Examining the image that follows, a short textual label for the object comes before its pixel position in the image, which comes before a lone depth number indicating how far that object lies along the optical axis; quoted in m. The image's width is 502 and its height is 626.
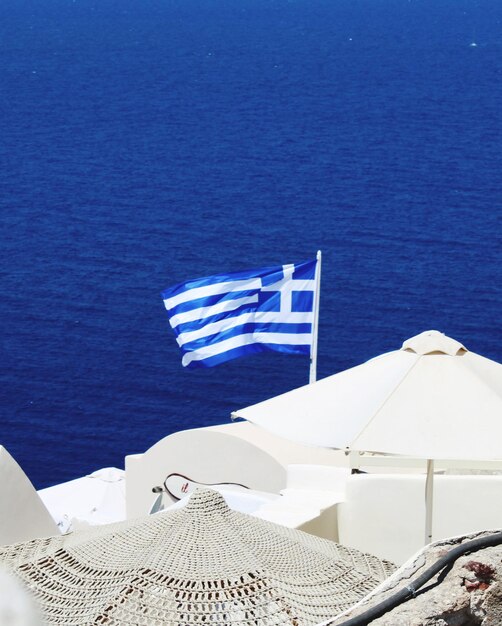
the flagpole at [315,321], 29.29
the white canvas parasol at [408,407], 15.67
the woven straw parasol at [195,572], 11.95
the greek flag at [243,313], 29.57
